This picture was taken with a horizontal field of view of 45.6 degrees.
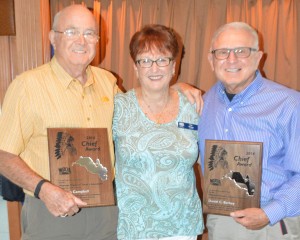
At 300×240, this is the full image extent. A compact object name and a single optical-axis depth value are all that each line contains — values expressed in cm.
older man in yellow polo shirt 156
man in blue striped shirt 150
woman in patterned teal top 167
